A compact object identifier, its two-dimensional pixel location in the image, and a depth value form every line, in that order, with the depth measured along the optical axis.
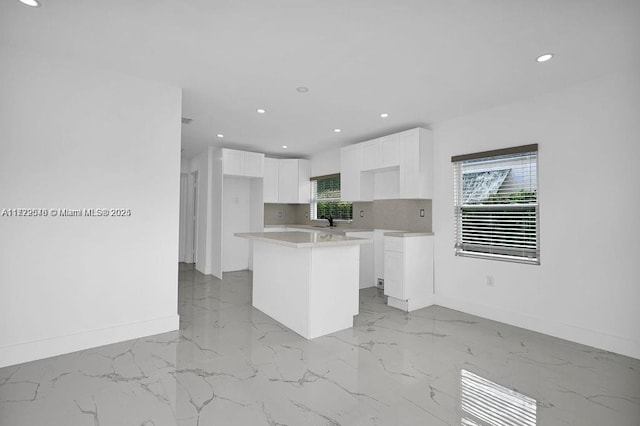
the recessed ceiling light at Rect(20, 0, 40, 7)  2.02
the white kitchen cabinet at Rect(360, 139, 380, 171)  4.95
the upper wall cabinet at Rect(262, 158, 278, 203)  6.52
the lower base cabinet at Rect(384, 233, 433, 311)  4.15
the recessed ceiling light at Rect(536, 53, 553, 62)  2.60
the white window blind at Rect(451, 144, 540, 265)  3.52
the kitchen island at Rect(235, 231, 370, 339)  3.18
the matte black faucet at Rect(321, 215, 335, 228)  6.23
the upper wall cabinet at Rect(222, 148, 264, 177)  5.75
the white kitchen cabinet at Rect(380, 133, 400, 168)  4.64
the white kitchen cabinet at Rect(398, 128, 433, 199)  4.34
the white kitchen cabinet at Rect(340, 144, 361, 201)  5.33
